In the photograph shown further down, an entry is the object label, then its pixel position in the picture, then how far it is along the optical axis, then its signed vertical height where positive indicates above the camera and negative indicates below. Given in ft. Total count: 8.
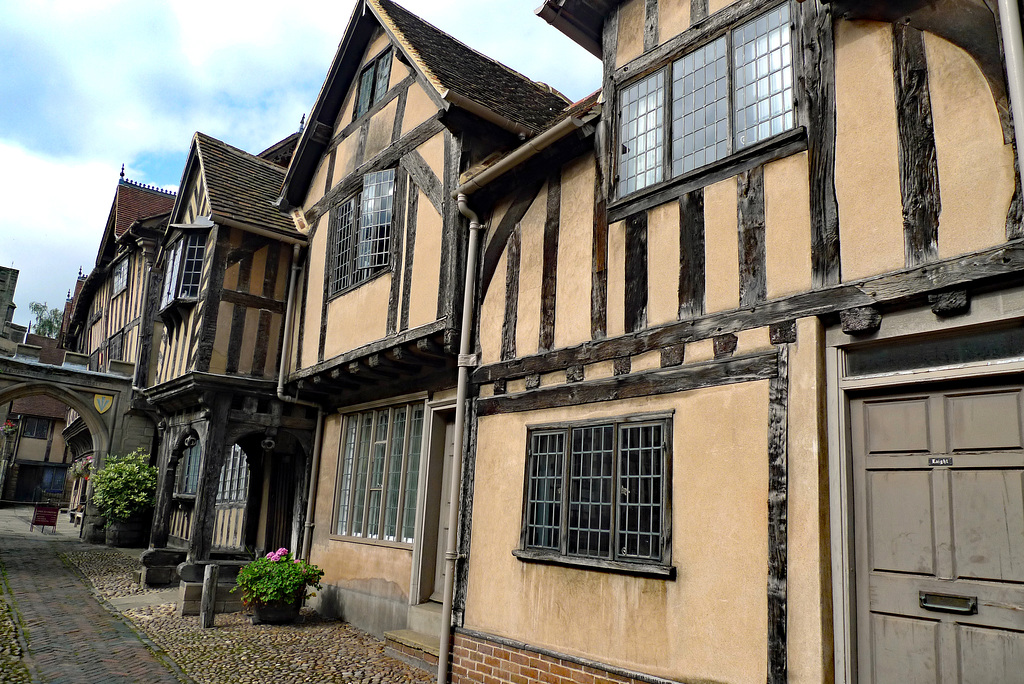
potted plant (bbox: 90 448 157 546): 58.44 -2.28
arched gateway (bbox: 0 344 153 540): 60.39 +5.91
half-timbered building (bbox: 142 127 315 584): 41.70 +6.34
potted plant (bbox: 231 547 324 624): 33.99 -5.38
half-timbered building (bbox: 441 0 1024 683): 13.99 +3.08
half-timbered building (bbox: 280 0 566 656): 30.01 +8.68
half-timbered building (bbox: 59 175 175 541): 67.05 +17.94
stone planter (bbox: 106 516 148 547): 63.46 -6.06
